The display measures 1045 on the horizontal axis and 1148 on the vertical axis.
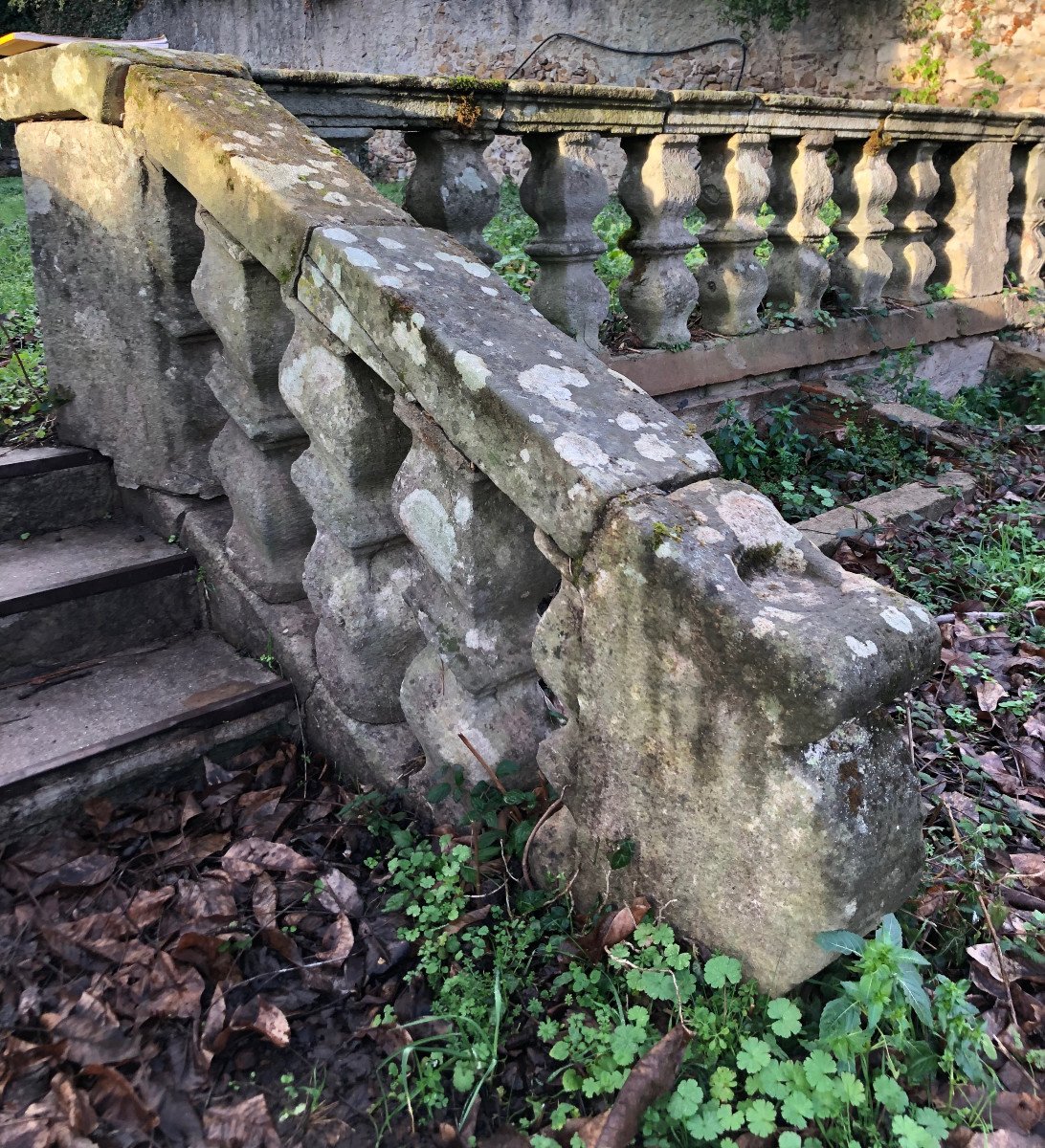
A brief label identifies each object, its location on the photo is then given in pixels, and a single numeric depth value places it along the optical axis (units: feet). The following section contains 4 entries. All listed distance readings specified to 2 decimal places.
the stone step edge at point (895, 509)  10.73
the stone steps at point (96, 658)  7.12
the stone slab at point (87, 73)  7.25
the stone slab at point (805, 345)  11.66
